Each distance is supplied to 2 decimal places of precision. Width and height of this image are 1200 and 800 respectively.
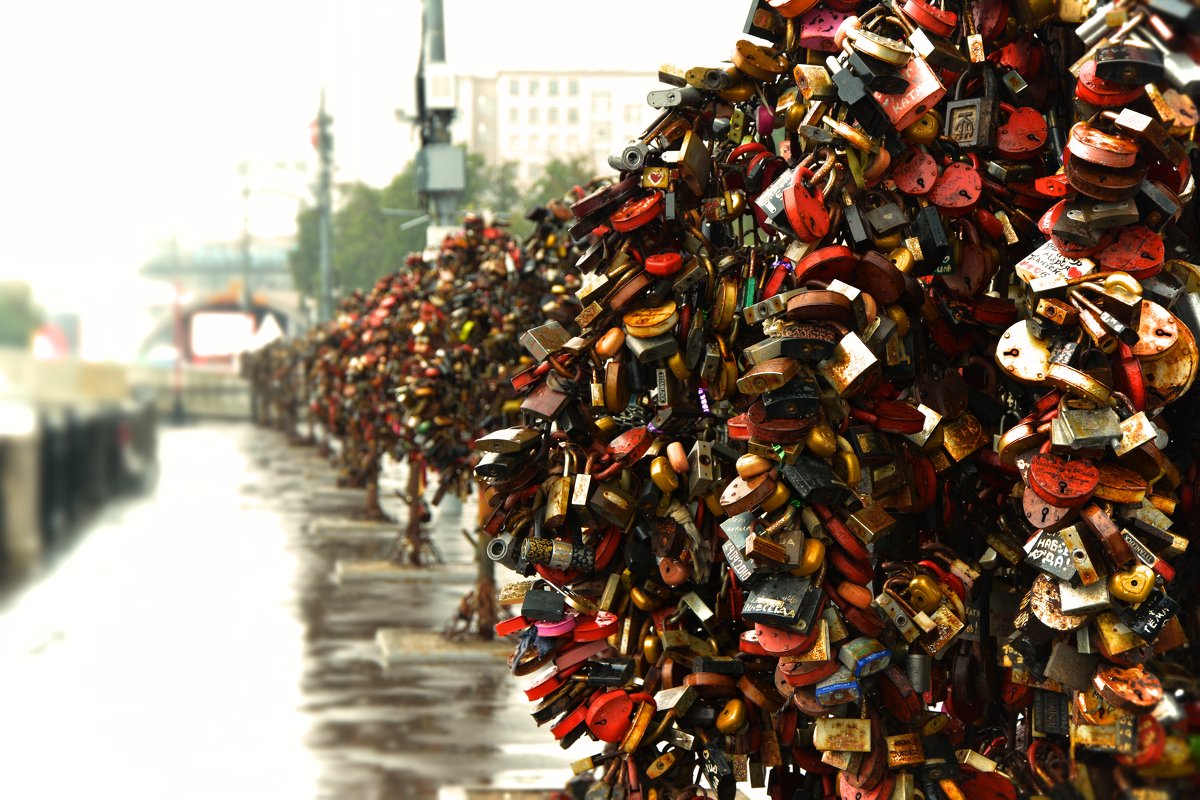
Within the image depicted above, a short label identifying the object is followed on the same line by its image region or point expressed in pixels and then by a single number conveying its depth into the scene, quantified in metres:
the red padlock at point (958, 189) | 3.29
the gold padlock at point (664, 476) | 3.81
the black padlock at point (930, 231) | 3.30
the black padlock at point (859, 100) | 3.07
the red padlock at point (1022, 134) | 3.38
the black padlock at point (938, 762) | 3.24
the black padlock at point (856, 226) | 3.14
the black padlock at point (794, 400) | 2.93
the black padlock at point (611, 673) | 3.86
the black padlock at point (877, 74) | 3.03
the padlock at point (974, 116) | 3.36
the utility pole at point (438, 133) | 17.22
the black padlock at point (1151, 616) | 2.49
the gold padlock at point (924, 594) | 3.26
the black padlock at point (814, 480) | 2.99
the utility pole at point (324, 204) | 32.84
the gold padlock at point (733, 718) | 3.54
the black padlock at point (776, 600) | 2.92
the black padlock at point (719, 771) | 3.66
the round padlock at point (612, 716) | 3.77
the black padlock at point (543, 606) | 3.93
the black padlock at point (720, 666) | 3.63
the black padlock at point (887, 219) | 3.16
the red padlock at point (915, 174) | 3.29
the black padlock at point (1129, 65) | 2.19
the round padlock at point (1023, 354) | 2.62
